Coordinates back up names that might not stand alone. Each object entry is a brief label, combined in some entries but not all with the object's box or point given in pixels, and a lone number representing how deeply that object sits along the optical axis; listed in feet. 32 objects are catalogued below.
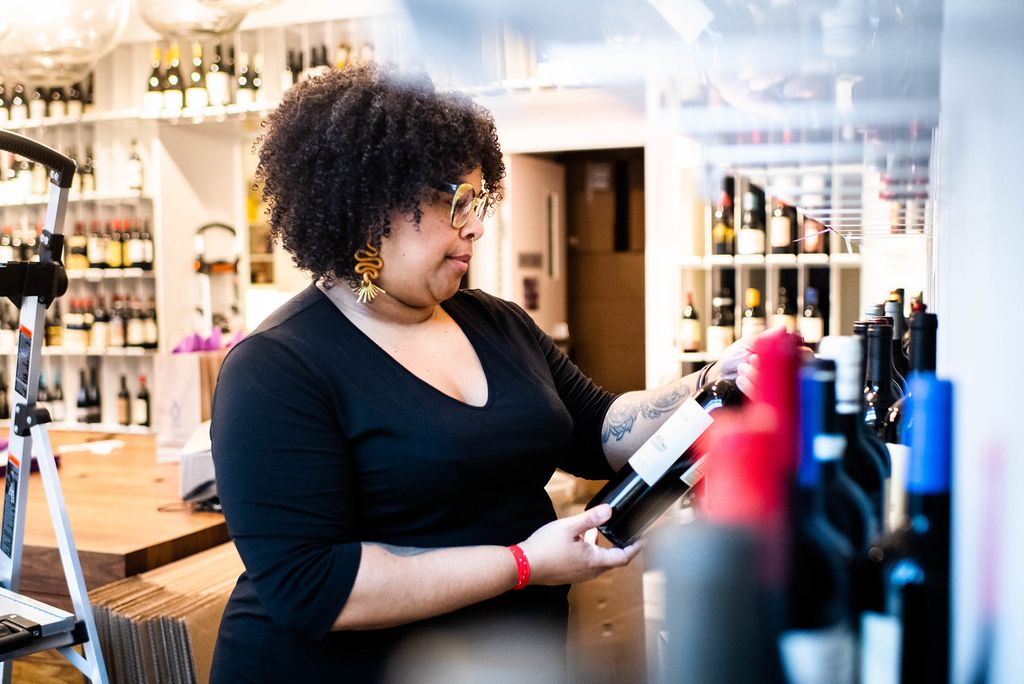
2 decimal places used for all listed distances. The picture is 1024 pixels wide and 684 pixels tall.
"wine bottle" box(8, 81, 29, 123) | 17.81
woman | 3.32
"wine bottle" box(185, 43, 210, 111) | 15.64
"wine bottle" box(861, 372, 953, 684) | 1.55
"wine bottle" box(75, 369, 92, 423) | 17.70
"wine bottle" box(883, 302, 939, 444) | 1.99
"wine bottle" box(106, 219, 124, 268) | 17.07
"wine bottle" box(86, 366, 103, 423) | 17.69
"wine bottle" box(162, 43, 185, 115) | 15.79
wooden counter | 7.01
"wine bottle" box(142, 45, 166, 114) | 16.29
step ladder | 6.10
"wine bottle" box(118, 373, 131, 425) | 17.34
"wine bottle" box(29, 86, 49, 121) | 17.35
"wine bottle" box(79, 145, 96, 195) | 17.47
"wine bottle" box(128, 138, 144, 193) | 16.66
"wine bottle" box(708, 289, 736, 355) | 13.25
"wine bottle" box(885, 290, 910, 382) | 3.93
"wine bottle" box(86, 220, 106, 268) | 17.07
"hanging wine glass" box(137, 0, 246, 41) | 8.31
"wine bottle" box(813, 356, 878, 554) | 1.68
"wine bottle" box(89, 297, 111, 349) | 16.99
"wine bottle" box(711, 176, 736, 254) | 13.51
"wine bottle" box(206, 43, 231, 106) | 15.23
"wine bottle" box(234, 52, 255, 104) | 15.38
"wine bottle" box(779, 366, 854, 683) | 1.58
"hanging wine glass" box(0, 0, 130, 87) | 8.00
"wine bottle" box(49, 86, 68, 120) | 17.33
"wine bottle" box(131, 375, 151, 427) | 17.01
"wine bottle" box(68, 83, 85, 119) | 17.16
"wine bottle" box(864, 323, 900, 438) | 2.96
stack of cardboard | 6.43
